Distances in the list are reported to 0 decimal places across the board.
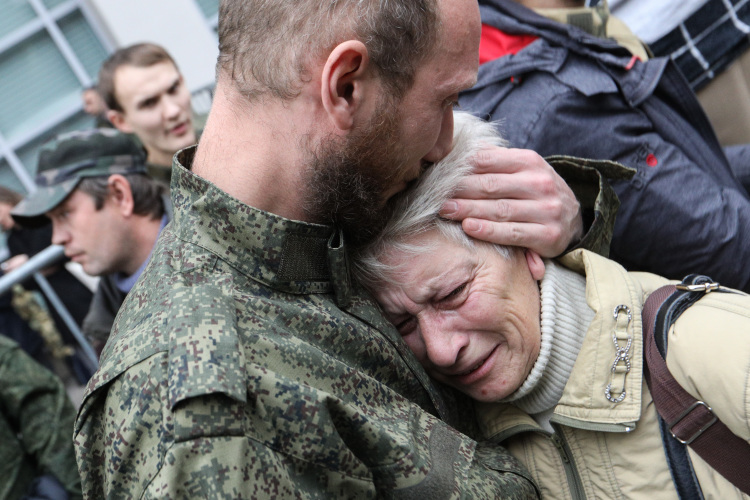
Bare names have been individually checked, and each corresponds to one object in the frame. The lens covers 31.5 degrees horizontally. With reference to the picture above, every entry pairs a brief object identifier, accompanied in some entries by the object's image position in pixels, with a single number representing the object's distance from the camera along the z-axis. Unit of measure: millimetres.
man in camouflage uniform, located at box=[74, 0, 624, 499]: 962
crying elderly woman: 1139
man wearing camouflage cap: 1870
